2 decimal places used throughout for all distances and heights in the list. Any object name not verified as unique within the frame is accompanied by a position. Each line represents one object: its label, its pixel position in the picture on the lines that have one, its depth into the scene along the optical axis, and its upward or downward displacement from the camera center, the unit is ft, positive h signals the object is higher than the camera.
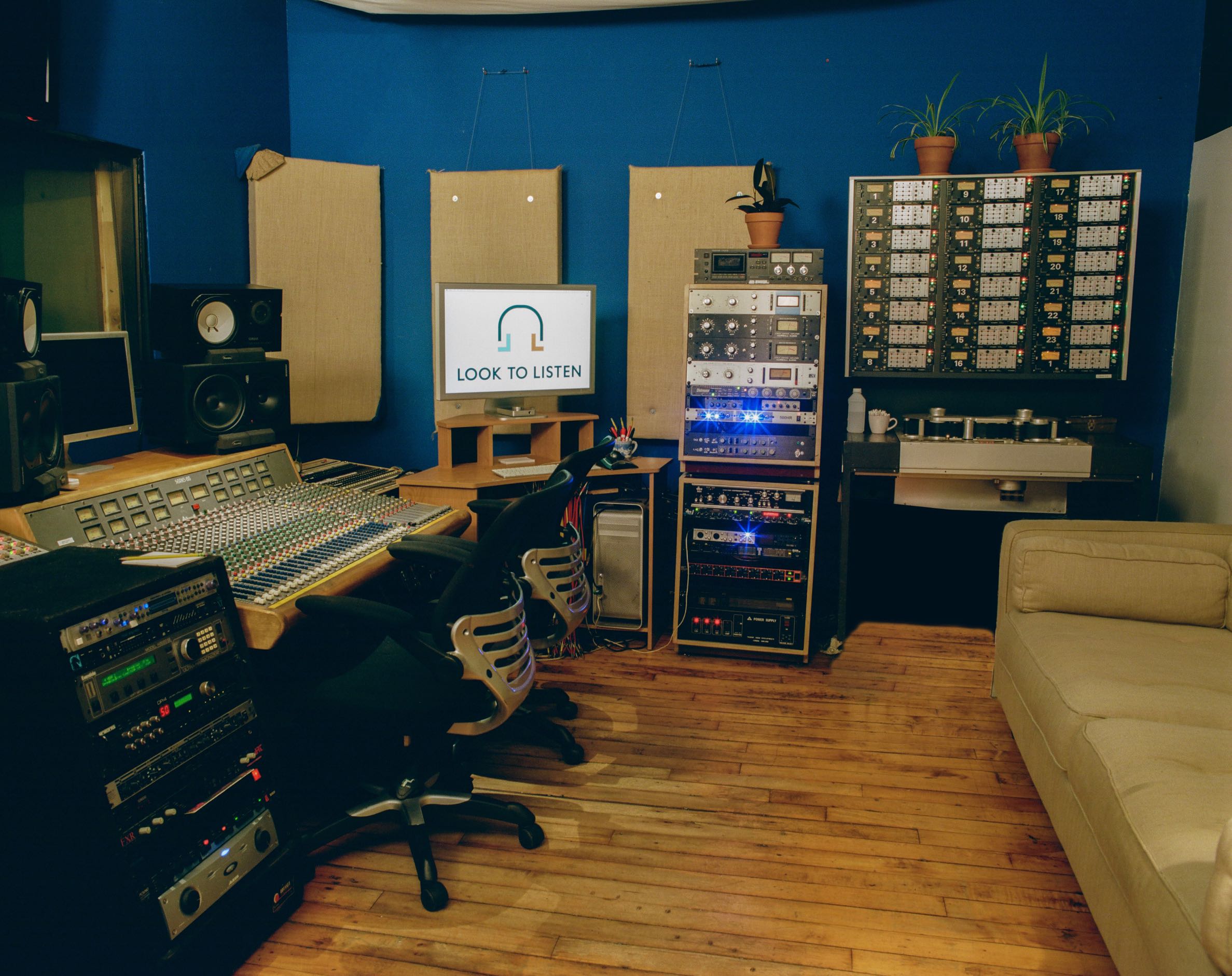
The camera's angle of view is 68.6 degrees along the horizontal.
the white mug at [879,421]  11.79 -0.79
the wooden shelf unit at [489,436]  11.62 -1.10
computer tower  11.71 -2.69
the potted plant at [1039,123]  11.25 +3.08
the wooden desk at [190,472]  6.11 -1.22
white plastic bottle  12.02 -0.68
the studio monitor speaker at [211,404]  8.46 -0.53
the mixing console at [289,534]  6.67 -1.54
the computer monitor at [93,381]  7.61 -0.30
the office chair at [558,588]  8.40 -2.21
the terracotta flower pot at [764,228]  11.54 +1.65
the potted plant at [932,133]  11.47 +3.00
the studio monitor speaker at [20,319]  6.27 +0.19
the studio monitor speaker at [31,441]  6.16 -0.67
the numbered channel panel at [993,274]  11.16 +1.10
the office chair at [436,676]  6.40 -2.49
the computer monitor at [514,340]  11.24 +0.17
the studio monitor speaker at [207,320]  8.55 +0.28
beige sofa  4.83 -2.50
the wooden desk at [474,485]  10.61 -1.56
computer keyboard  11.12 -1.44
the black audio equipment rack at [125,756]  5.05 -2.41
